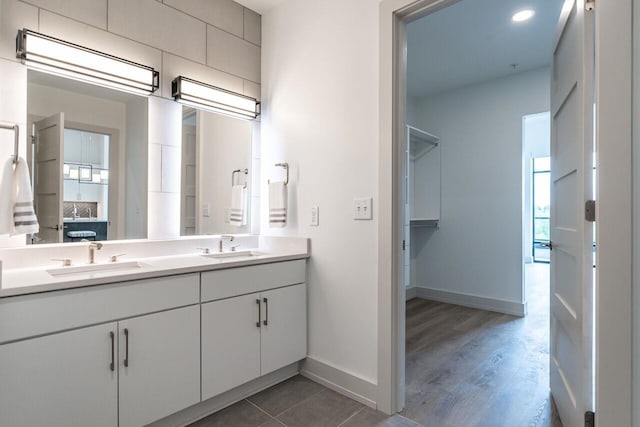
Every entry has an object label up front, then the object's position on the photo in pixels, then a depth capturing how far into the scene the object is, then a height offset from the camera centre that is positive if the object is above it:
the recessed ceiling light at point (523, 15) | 2.58 +1.56
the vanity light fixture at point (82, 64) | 1.65 +0.81
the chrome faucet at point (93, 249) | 1.82 -0.19
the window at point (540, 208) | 7.56 +0.18
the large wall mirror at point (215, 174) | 2.32 +0.30
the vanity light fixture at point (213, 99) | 2.20 +0.82
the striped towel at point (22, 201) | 1.58 +0.06
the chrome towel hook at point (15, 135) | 1.58 +0.38
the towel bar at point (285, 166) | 2.44 +0.35
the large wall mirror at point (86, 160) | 1.75 +0.31
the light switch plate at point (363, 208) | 1.97 +0.04
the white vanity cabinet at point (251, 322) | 1.81 -0.64
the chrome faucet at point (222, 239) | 2.44 -0.18
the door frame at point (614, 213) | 1.16 +0.01
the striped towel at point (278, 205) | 2.40 +0.07
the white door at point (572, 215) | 1.35 +0.00
